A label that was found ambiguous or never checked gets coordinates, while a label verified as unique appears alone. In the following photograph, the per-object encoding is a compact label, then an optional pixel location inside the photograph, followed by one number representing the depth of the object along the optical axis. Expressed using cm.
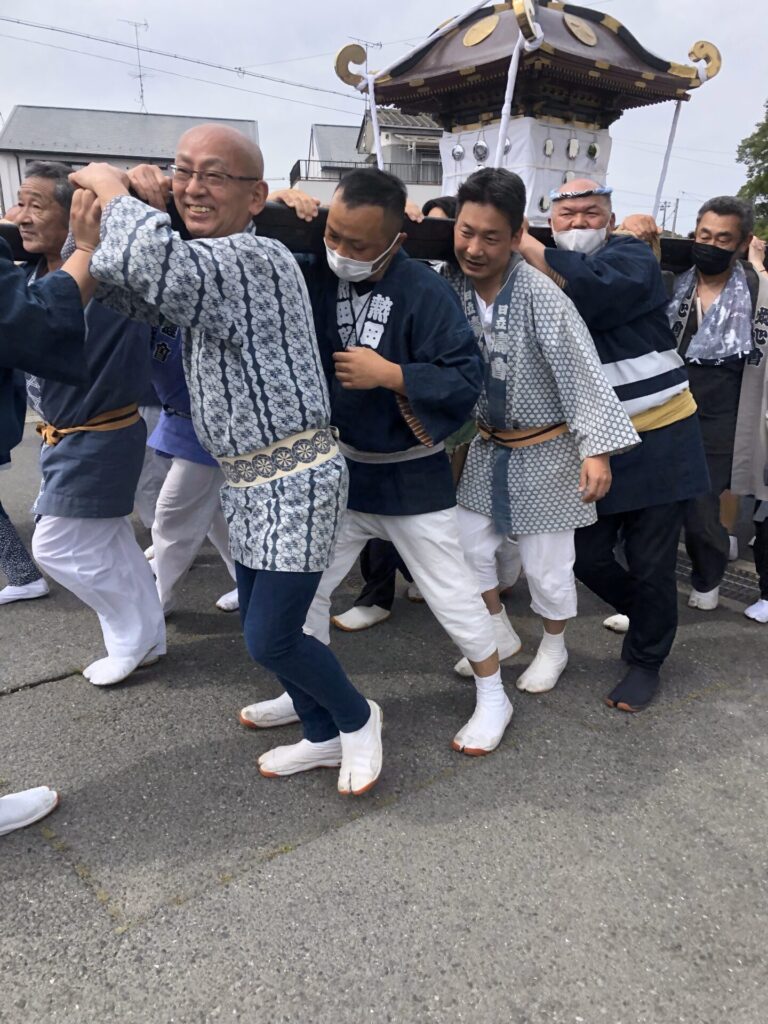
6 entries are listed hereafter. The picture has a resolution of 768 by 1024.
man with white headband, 251
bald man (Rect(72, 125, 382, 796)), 161
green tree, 2684
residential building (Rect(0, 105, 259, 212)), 3397
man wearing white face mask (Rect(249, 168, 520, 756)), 196
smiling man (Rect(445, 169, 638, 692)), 228
